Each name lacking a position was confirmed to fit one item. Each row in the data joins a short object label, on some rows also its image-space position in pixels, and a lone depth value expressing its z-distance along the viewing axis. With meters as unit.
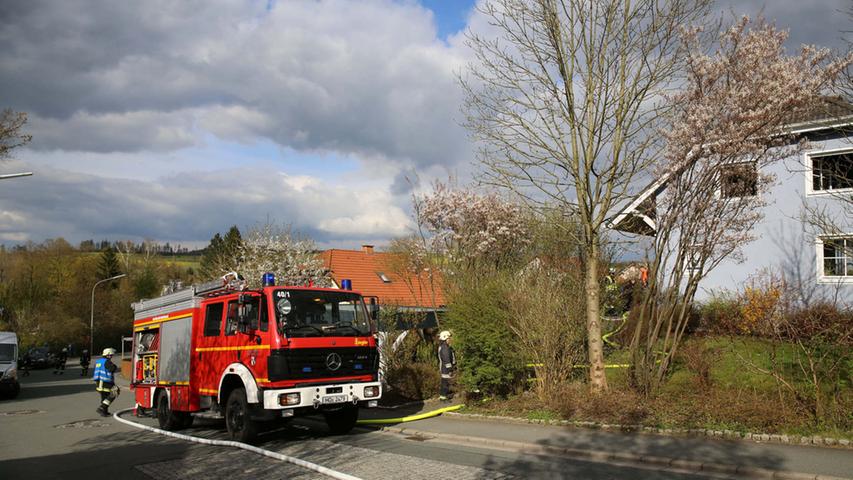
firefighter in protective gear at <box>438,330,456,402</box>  15.12
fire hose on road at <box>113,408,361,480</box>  8.50
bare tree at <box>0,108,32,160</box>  18.39
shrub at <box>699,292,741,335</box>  16.91
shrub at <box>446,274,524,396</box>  13.80
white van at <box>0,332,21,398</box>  24.34
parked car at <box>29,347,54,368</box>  53.00
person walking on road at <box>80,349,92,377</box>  42.12
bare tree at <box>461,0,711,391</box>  12.93
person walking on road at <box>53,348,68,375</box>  47.75
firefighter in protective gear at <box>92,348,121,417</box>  17.81
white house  17.55
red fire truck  11.11
